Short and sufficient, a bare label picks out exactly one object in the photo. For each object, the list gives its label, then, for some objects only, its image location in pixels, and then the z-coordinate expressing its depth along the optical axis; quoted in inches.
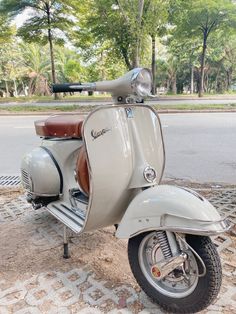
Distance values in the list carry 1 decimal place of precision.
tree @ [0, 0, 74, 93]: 542.0
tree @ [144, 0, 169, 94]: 464.4
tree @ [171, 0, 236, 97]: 555.0
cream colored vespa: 53.8
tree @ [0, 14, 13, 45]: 565.3
